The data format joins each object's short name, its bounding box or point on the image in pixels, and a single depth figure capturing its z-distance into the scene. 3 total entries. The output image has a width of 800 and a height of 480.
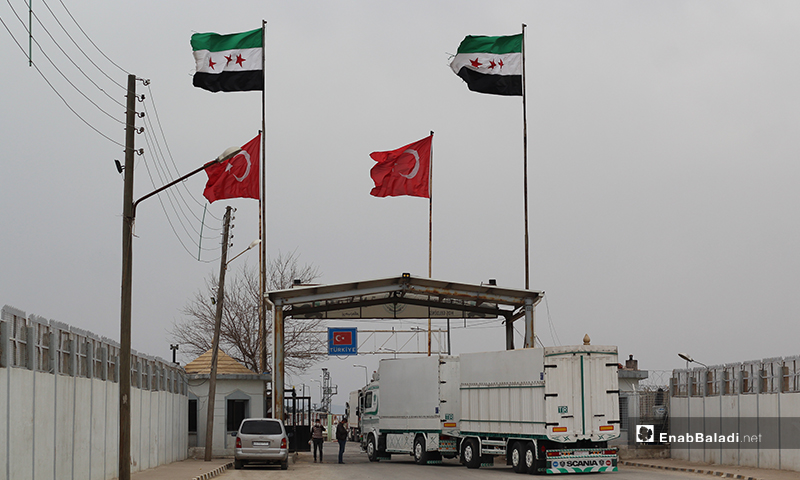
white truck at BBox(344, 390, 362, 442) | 62.22
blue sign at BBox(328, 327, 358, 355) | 47.56
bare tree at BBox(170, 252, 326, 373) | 55.24
